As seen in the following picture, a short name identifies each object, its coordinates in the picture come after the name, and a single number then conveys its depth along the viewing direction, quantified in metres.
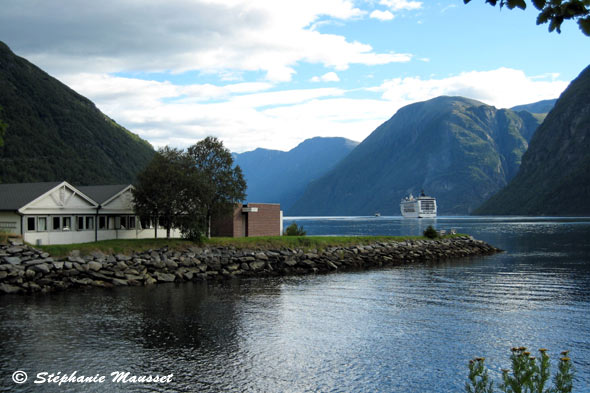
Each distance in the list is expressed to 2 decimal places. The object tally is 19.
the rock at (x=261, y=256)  57.22
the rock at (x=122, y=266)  47.43
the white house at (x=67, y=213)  50.06
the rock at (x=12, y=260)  42.97
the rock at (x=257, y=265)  55.03
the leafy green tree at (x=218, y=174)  63.16
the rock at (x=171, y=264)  50.36
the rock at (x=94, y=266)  45.59
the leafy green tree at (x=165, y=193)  56.53
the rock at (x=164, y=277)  47.53
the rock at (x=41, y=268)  42.75
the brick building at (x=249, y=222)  69.00
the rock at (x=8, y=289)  40.19
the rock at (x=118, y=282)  44.81
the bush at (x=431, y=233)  81.25
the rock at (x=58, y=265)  43.92
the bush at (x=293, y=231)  76.26
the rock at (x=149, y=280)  46.34
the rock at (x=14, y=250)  44.19
